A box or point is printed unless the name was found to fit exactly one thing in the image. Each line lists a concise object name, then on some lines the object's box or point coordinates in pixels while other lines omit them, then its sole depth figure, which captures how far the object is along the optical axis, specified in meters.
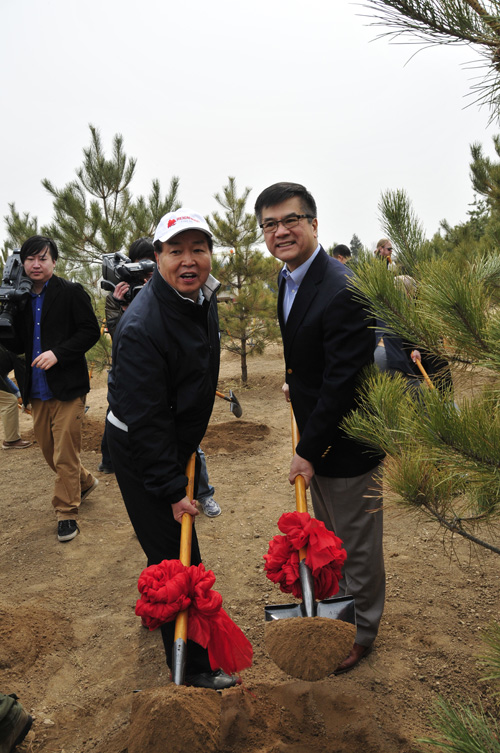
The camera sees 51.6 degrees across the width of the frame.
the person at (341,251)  6.49
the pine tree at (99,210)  7.41
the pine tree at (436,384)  1.07
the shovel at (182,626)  1.46
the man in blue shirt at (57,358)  3.20
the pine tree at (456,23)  1.23
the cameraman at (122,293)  3.54
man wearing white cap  1.74
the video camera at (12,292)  3.11
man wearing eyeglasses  1.78
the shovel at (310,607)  1.62
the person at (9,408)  5.09
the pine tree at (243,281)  7.73
